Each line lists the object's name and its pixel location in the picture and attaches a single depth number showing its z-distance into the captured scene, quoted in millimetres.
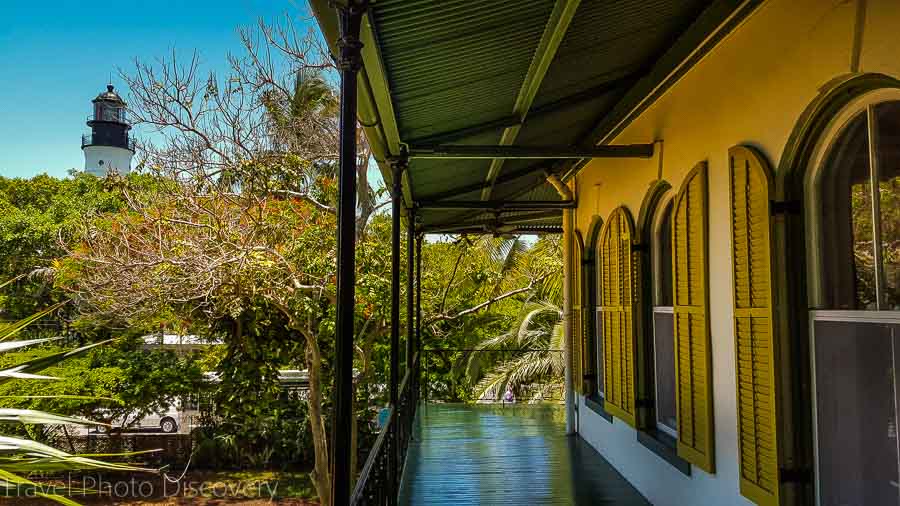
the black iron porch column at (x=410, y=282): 6540
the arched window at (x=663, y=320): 4320
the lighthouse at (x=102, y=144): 57812
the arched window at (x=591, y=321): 6148
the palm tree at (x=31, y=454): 1616
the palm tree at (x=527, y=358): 12344
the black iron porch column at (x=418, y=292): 8389
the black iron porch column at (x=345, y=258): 2055
